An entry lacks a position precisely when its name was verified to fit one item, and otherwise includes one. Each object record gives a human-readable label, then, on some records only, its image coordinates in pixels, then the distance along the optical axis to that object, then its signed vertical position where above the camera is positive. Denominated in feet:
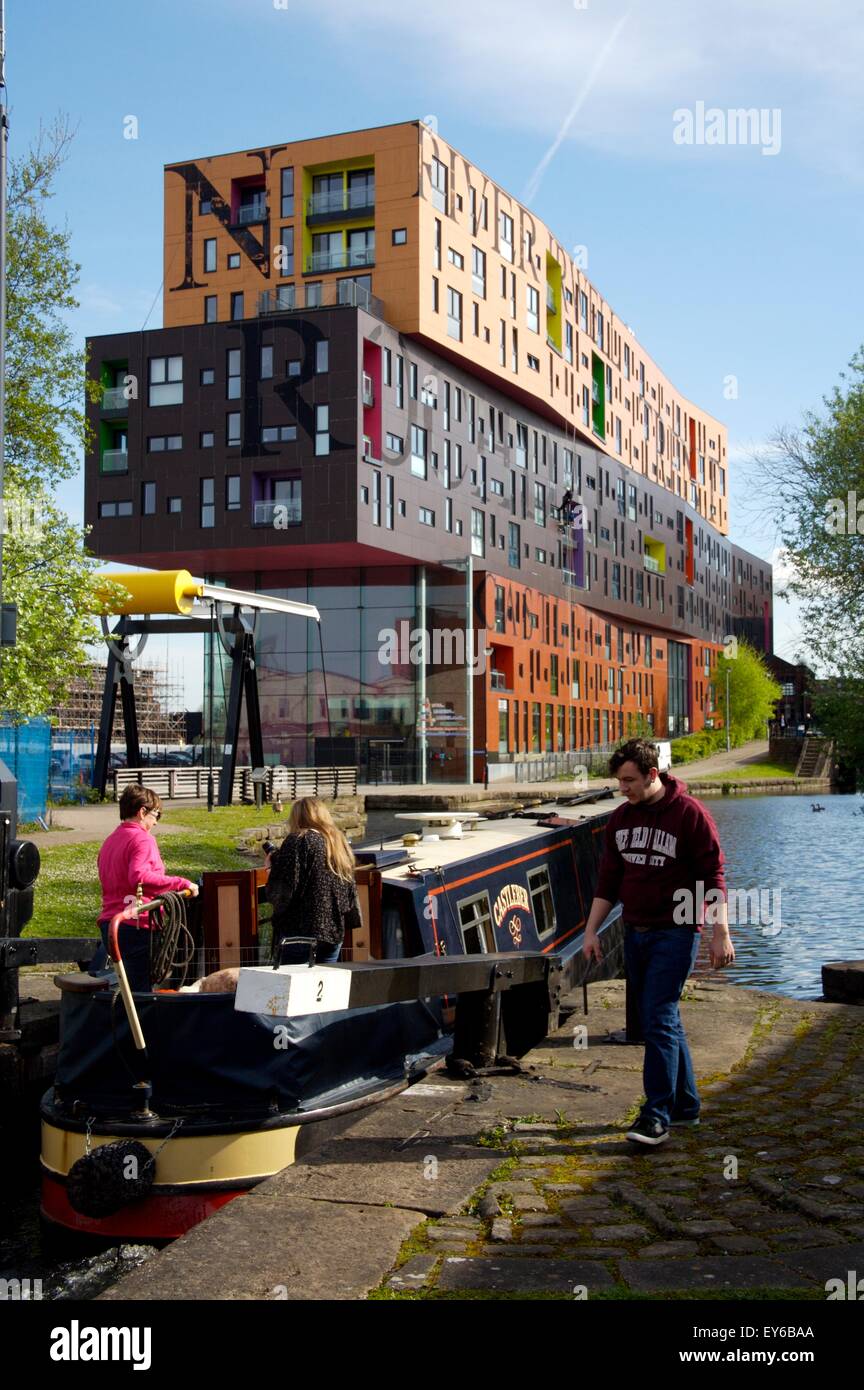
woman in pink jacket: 24.54 -2.76
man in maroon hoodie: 19.88 -2.93
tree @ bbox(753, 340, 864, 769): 92.27 +11.85
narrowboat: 21.58 -6.73
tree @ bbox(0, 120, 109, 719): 67.72 +13.38
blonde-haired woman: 23.25 -2.96
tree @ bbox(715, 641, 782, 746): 324.80 +5.80
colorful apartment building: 150.71 +35.59
